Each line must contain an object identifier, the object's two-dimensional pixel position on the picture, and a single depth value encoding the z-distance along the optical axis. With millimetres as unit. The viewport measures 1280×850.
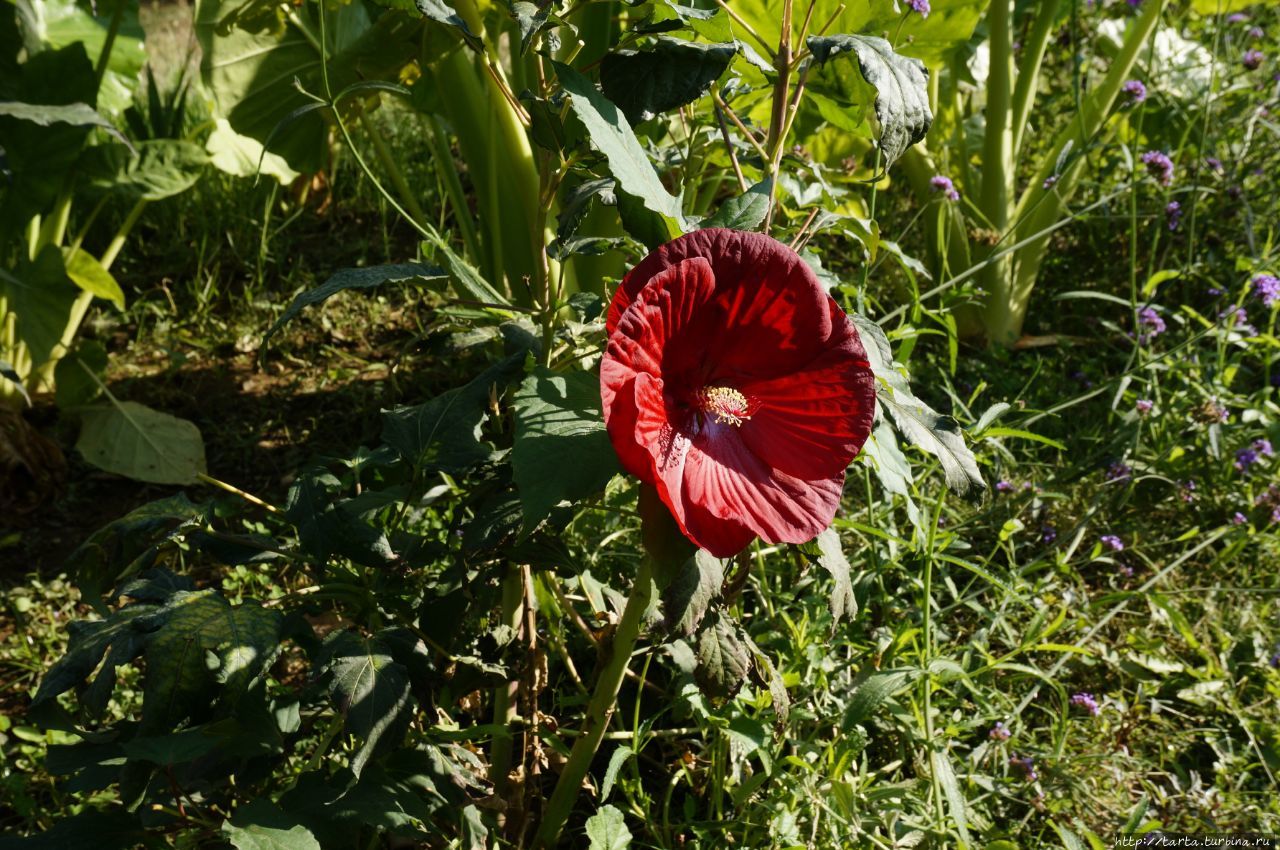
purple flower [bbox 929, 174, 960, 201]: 2061
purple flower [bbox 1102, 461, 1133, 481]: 2014
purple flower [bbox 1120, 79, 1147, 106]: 2059
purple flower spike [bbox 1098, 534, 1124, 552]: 1799
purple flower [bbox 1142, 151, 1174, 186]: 2162
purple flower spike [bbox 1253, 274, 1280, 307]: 2061
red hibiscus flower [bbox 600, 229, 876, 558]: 852
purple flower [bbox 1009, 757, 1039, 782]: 1470
